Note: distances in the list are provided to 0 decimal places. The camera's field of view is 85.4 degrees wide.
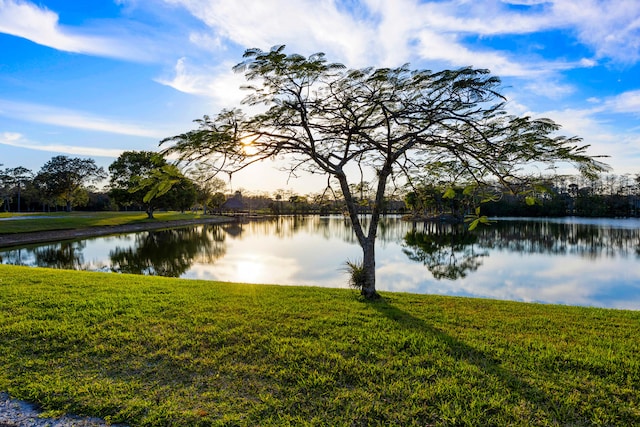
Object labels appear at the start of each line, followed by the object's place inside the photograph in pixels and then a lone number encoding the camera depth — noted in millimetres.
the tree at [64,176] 47031
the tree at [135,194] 38062
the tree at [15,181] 54072
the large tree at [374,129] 4383
